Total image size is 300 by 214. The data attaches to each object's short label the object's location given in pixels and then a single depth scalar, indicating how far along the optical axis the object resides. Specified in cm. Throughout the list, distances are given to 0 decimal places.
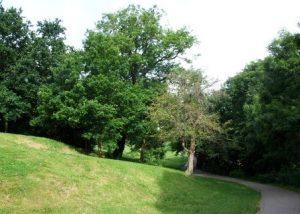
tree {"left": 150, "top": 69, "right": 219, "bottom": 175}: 2072
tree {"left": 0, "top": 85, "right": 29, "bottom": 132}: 2383
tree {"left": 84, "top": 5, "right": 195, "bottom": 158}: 2578
